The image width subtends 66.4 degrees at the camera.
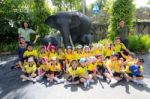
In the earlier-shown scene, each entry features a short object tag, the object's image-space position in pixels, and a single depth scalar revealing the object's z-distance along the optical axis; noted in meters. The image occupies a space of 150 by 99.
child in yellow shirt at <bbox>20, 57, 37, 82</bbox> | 2.92
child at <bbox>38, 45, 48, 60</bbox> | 3.23
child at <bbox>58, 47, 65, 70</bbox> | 3.14
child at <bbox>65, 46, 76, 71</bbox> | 3.12
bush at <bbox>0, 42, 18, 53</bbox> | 5.04
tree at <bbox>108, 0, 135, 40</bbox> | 4.81
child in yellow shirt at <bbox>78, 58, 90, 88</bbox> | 2.71
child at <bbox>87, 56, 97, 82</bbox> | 2.88
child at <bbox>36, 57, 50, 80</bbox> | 2.94
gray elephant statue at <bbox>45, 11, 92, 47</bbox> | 3.74
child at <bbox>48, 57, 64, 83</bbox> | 2.88
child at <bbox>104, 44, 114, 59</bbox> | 3.33
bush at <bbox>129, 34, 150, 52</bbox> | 4.26
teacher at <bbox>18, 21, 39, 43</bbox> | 3.48
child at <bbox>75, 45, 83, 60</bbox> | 3.15
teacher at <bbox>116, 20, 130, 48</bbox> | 3.62
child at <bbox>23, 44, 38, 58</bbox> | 3.21
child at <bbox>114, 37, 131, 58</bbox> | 3.35
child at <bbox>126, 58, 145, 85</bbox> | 2.75
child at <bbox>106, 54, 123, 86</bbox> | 2.81
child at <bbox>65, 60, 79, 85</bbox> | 2.73
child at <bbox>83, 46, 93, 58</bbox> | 3.16
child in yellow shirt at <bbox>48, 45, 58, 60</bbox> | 3.19
